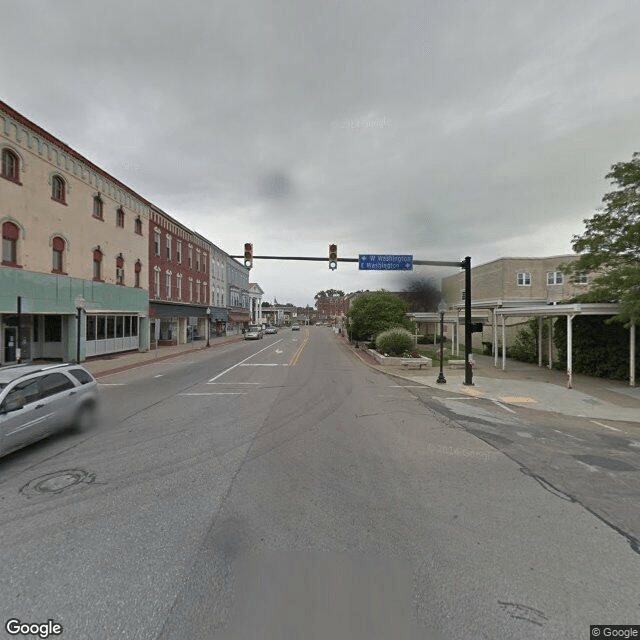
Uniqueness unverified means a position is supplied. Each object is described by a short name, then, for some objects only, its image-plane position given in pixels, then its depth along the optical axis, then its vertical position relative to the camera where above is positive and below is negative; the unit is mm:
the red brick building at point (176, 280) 27656 +3795
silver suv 5473 -1534
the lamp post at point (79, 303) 15802 +747
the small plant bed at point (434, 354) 21166 -2276
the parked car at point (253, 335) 44188 -1845
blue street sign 15163 +2674
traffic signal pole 13084 +2174
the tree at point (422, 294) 51062 +4621
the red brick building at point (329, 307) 158250 +7452
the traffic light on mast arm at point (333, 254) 13844 +2780
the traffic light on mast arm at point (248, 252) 13337 +2723
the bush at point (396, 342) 20469 -1184
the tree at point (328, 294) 171850 +14653
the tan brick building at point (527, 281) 32250 +4217
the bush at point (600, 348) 14180 -1022
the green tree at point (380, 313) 27500 +777
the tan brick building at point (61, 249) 14969 +3774
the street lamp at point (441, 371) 13930 -2019
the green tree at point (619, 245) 11562 +2983
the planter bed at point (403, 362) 18344 -2154
